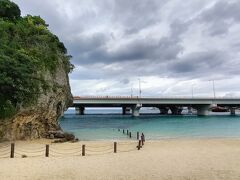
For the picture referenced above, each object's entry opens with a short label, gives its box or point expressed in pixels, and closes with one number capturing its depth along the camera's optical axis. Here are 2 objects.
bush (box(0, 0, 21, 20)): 41.25
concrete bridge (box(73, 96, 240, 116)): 103.56
